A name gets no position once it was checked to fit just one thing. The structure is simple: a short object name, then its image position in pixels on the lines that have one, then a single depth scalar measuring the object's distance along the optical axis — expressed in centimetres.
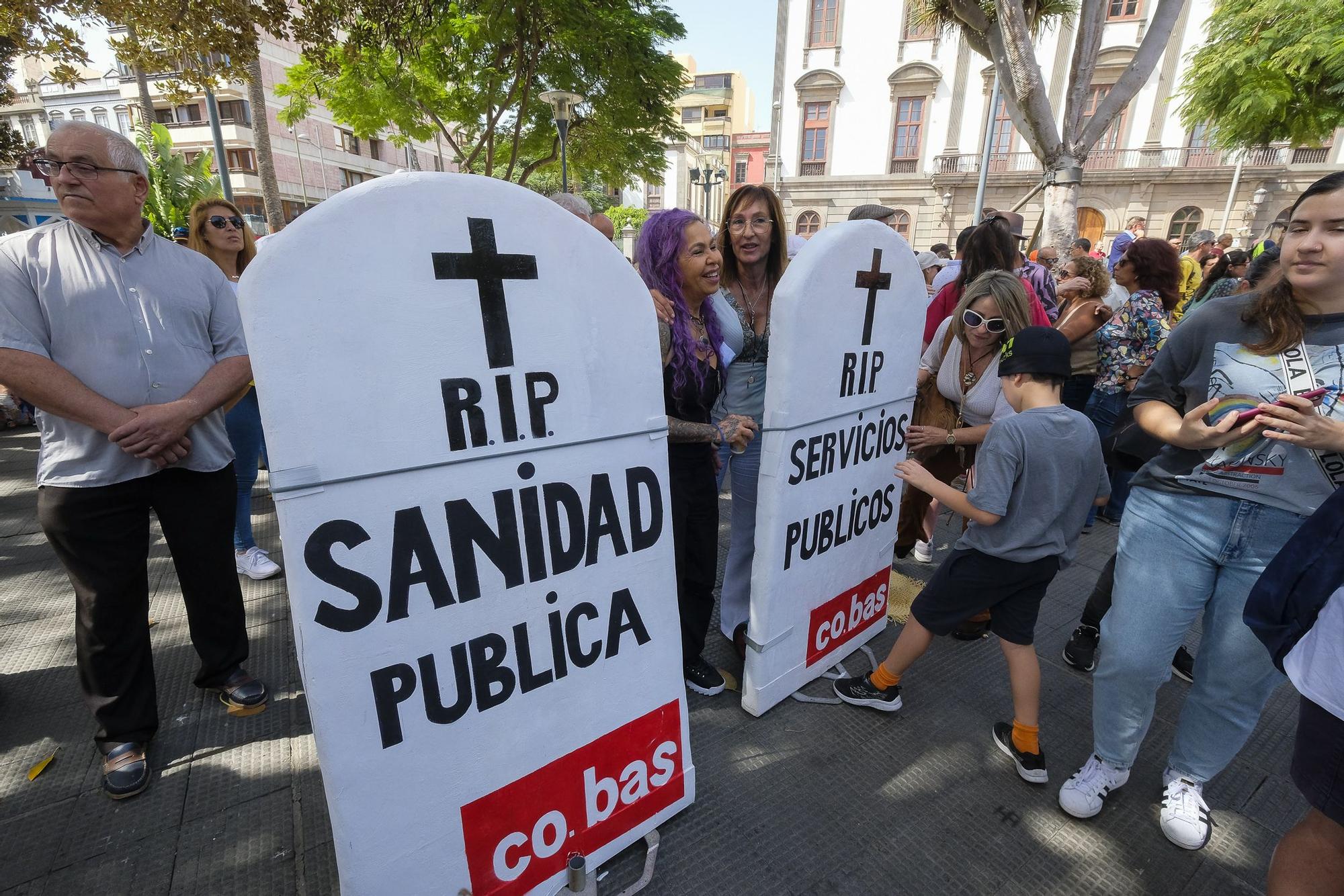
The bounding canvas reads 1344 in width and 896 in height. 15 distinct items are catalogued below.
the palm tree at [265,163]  1084
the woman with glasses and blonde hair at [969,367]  254
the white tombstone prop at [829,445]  200
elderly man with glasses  174
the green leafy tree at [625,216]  4807
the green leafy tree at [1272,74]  987
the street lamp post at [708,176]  2277
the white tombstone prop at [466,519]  112
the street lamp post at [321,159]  3340
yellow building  6241
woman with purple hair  213
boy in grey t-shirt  194
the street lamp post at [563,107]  1015
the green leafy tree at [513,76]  971
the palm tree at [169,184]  1186
